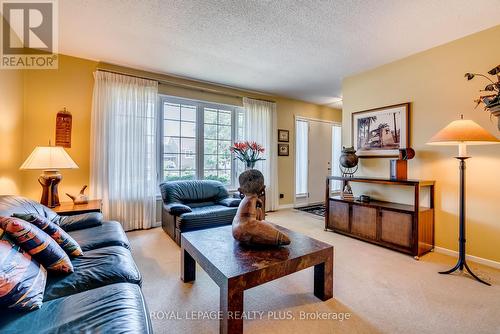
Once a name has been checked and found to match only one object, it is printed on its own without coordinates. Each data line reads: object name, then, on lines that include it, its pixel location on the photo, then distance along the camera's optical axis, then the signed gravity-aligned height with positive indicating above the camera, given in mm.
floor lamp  2092 +258
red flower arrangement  3432 +251
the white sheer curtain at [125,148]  3346 +262
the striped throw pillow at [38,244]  1224 -445
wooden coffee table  1380 -660
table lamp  2445 -6
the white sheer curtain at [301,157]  5559 +235
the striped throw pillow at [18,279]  986 -530
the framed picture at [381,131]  3174 +540
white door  5754 +220
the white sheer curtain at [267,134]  4672 +661
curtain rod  3500 +1394
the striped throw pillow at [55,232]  1534 -462
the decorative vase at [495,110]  1941 +491
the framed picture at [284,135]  5205 +706
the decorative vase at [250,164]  3633 +34
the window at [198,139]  4016 +492
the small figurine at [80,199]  2865 -425
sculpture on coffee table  1768 -435
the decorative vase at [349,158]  3516 +135
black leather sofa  946 -654
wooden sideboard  2668 -697
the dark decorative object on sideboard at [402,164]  2979 +43
